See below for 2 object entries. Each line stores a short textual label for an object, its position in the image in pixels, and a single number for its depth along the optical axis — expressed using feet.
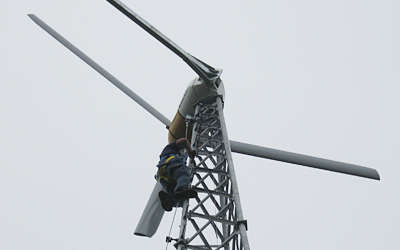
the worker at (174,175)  64.39
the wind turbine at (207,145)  64.03
